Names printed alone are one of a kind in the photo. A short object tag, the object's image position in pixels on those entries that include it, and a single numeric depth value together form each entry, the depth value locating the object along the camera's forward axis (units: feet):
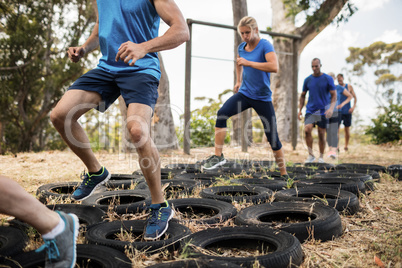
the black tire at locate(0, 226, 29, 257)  6.39
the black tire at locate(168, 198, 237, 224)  9.82
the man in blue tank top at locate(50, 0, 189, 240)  7.51
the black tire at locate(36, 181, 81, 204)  11.13
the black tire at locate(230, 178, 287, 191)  13.29
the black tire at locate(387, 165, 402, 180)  17.27
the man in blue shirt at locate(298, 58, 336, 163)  23.44
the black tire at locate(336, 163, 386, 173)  18.82
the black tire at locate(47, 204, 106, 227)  9.04
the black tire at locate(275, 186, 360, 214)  10.25
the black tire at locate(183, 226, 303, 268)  6.08
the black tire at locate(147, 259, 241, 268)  5.63
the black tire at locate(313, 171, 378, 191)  14.16
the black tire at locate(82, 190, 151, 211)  11.27
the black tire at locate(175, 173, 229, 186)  15.23
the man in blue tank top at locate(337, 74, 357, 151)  33.60
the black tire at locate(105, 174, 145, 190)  13.78
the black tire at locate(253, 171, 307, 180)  15.65
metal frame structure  28.07
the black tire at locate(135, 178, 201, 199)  12.25
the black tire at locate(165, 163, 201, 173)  17.89
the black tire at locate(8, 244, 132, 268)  6.04
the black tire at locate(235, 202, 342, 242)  7.89
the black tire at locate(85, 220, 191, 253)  6.87
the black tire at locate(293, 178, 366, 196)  12.58
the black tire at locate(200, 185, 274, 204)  11.27
